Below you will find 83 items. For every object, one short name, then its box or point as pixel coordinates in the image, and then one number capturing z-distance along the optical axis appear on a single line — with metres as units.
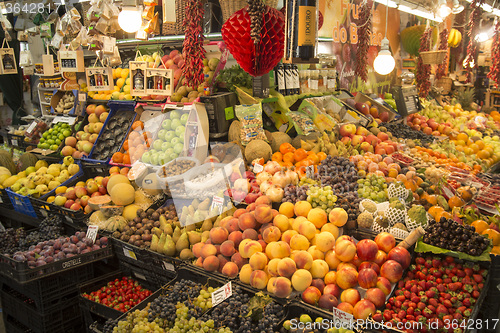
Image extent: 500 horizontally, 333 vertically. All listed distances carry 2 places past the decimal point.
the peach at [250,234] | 2.53
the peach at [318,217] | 2.51
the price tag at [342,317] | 1.85
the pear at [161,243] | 2.76
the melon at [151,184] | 3.44
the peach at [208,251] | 2.50
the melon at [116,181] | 3.67
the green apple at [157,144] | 3.79
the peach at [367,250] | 2.20
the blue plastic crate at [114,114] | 4.32
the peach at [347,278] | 2.11
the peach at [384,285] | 2.08
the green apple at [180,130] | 3.74
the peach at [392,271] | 2.11
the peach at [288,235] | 2.45
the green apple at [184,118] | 3.81
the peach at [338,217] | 2.46
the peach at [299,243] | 2.37
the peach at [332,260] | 2.29
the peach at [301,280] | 2.13
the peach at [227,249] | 2.48
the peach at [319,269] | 2.23
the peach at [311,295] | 2.09
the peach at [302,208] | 2.63
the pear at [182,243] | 2.71
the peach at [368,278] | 2.08
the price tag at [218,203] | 2.89
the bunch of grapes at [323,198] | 2.61
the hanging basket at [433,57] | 6.40
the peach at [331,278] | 2.18
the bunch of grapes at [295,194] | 2.80
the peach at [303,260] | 2.23
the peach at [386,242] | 2.29
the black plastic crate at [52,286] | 2.81
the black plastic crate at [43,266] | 2.63
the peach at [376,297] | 2.00
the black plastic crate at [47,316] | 2.87
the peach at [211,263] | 2.41
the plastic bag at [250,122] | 3.68
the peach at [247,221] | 2.60
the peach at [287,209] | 2.71
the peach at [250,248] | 2.36
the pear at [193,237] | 2.75
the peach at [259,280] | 2.20
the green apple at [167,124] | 3.90
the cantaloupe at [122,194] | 3.45
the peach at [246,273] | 2.28
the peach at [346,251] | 2.21
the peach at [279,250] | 2.28
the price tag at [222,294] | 2.12
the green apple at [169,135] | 3.79
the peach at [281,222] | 2.56
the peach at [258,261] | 2.26
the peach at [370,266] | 2.17
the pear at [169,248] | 2.72
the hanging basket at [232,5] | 3.07
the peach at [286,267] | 2.16
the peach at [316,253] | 2.32
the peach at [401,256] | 2.19
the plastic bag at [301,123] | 4.12
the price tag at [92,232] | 3.21
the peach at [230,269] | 2.36
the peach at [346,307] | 1.98
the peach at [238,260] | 2.43
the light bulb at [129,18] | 3.72
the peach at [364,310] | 1.94
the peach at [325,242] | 2.32
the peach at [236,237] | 2.55
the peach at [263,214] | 2.56
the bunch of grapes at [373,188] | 2.92
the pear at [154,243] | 2.83
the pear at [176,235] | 2.81
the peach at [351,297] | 2.02
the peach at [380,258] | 2.23
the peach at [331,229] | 2.45
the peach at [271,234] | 2.44
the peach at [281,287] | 2.11
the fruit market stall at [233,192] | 2.11
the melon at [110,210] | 3.41
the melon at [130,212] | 3.37
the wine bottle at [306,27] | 1.90
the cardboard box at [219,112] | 3.70
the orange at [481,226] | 2.60
